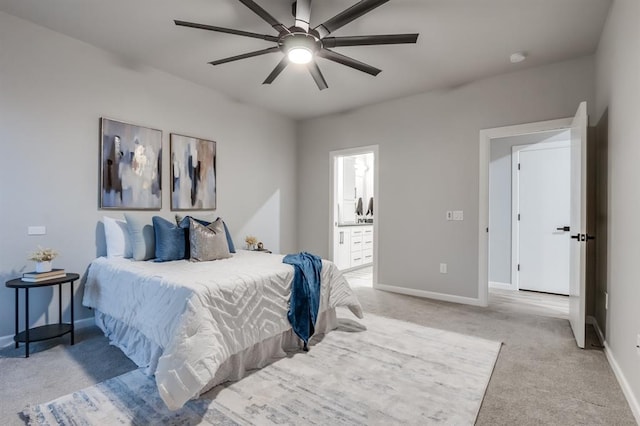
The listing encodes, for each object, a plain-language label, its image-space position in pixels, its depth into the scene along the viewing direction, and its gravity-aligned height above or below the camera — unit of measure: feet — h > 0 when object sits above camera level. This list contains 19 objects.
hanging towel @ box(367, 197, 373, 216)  25.21 +0.38
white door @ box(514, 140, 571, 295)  14.87 -0.08
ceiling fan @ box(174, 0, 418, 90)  6.96 +4.15
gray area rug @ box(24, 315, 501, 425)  5.75 -3.60
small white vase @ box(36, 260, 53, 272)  8.57 -1.45
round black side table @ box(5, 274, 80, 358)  8.10 -3.18
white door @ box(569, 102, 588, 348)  8.55 -0.21
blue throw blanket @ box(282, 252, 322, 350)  8.44 -2.31
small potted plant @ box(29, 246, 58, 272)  8.56 -1.25
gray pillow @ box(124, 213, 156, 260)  10.09 -0.82
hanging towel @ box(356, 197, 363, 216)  24.63 +0.36
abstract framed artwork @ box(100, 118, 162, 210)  10.77 +1.56
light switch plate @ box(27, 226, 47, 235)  9.23 -0.55
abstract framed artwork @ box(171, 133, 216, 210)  12.75 +1.56
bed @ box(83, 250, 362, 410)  5.82 -2.31
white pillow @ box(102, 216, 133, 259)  10.32 -0.87
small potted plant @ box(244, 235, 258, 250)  14.53 -1.32
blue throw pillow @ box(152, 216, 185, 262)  10.05 -0.91
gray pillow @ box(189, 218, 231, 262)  10.04 -0.96
